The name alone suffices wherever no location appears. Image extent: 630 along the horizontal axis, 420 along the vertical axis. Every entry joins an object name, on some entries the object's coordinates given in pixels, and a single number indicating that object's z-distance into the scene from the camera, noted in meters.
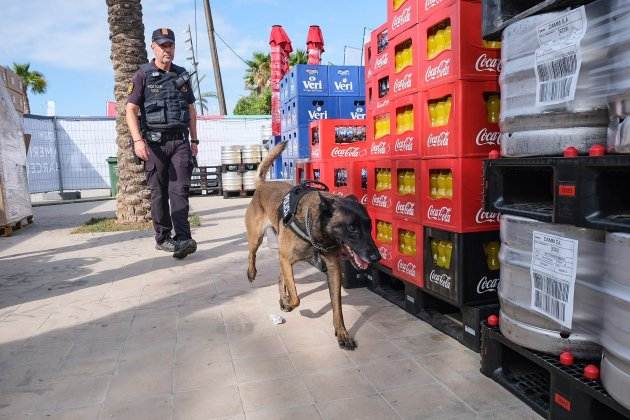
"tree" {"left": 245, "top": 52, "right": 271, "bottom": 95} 34.69
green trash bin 17.17
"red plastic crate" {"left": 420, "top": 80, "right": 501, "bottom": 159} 2.63
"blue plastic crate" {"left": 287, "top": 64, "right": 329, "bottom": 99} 6.69
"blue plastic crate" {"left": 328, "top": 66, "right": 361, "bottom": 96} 6.88
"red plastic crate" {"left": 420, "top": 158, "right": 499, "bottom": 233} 2.65
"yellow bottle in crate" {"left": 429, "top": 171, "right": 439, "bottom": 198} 2.97
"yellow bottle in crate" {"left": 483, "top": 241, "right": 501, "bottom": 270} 2.77
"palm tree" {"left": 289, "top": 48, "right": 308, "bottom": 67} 30.70
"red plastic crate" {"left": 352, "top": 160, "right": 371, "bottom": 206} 4.16
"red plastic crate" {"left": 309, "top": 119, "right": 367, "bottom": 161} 4.72
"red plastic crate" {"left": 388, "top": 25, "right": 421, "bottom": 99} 3.04
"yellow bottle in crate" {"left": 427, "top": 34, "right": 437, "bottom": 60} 2.89
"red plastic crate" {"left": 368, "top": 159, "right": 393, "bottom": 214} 3.57
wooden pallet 7.92
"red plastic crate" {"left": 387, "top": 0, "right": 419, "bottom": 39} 3.04
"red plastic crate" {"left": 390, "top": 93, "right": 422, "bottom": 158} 3.06
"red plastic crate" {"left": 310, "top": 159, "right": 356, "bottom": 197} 4.65
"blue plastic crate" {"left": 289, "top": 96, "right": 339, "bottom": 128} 6.64
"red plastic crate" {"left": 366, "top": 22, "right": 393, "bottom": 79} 3.53
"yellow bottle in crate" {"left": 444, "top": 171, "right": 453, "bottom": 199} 2.76
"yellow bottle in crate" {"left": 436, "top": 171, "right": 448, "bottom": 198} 2.86
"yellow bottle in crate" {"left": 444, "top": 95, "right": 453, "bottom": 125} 2.74
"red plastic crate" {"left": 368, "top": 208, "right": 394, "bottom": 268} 3.58
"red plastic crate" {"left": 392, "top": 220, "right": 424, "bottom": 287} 3.10
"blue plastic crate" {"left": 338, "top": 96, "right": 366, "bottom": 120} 7.09
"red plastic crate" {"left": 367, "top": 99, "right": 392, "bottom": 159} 3.55
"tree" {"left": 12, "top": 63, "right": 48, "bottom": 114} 28.38
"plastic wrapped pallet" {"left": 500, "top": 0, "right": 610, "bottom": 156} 1.60
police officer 5.27
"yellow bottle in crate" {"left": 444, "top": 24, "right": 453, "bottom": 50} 2.68
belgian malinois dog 2.88
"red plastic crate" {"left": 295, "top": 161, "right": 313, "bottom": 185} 5.18
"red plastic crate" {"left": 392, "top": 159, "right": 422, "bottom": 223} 3.09
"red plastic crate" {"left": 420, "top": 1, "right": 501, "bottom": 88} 2.59
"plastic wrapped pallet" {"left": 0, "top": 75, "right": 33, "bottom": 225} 7.74
